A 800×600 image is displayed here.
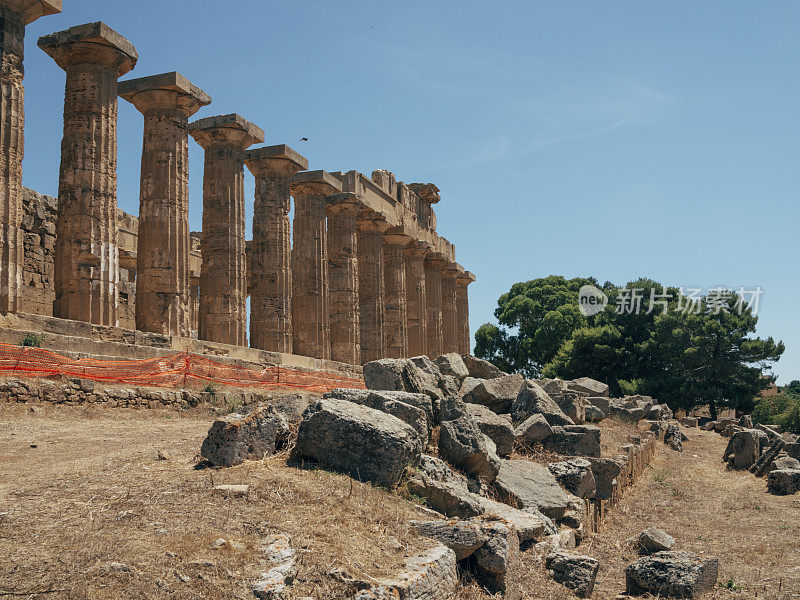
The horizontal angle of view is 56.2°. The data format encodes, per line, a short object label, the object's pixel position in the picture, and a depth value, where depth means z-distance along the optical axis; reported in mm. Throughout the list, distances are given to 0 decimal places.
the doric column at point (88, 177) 15891
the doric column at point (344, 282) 26500
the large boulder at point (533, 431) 12461
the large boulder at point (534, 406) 13559
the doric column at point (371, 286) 28766
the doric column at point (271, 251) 22391
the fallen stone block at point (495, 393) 13586
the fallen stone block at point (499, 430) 10930
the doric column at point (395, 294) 30703
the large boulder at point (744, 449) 18797
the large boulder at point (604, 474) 12555
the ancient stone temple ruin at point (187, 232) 15914
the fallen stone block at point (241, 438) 7086
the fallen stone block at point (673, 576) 7922
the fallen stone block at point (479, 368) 16219
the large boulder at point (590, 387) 25641
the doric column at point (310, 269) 24578
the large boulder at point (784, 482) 15055
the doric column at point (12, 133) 14242
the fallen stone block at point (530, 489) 9312
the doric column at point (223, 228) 20109
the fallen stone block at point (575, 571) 7645
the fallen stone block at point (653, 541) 9359
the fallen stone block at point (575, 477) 11312
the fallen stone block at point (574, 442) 12977
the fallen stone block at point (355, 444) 7023
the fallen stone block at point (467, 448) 8781
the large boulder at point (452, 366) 13539
